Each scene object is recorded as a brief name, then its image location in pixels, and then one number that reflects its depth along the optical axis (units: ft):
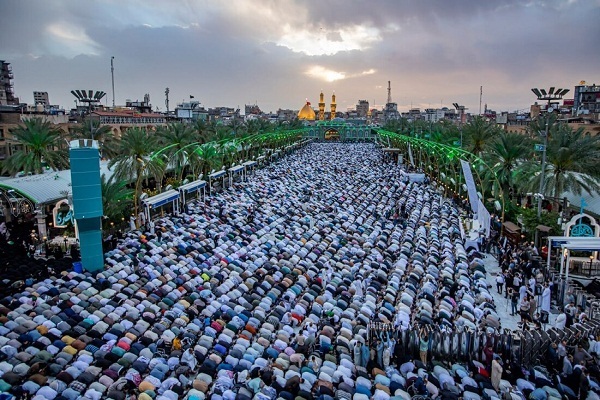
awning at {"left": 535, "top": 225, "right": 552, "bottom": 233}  64.30
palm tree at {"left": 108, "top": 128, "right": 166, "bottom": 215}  92.99
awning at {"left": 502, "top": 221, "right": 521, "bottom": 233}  72.02
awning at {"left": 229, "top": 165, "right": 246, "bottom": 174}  129.03
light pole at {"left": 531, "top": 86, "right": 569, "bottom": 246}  68.30
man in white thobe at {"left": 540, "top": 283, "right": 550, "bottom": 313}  49.83
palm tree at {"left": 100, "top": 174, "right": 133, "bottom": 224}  75.51
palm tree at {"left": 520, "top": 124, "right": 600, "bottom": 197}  71.15
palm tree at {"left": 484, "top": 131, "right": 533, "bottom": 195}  89.20
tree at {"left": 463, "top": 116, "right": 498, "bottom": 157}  117.39
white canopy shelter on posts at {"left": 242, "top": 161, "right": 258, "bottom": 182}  146.33
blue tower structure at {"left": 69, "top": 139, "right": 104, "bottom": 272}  59.26
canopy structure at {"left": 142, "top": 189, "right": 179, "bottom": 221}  80.73
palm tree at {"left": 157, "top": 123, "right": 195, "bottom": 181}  114.13
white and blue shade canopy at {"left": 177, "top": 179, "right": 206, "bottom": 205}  95.71
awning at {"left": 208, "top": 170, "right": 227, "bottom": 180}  115.53
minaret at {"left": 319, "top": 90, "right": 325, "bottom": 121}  563.48
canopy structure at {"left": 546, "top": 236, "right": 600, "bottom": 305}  52.26
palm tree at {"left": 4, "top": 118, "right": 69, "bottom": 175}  92.68
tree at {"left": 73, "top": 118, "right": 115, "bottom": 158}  114.21
